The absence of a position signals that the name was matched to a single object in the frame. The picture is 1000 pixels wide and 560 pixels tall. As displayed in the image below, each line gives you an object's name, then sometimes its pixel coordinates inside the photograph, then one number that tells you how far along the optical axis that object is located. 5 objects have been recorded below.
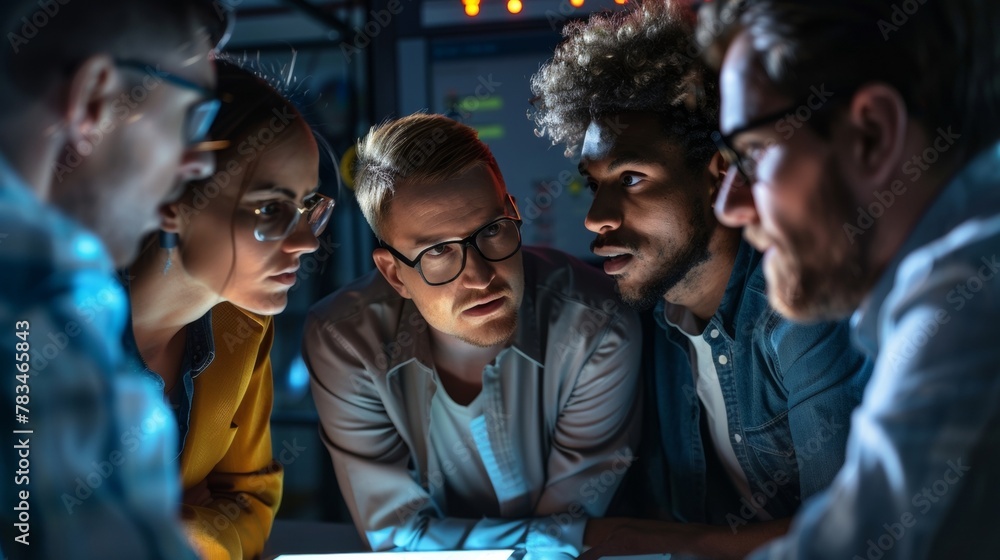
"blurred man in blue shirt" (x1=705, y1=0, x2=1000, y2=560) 0.70
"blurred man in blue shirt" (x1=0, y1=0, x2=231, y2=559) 0.77
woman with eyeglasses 1.11
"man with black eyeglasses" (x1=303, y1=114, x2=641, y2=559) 1.52
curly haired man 1.39
